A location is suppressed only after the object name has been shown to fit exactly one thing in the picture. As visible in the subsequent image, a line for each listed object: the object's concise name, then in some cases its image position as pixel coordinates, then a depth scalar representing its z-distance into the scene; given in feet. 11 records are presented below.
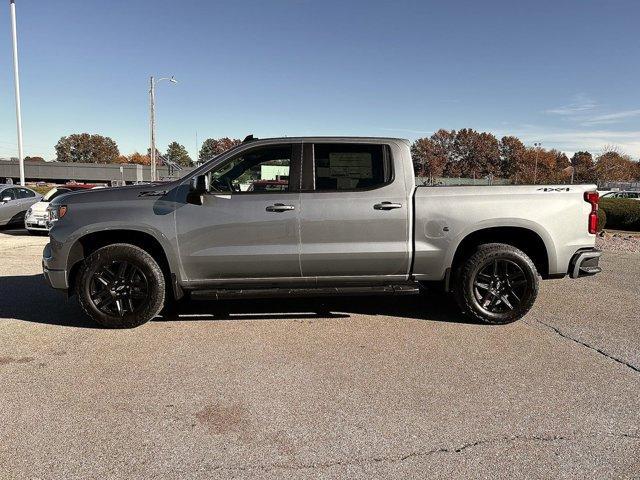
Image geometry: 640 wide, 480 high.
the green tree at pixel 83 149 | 380.17
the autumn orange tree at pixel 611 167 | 244.22
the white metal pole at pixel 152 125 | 111.14
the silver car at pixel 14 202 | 46.83
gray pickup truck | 16.07
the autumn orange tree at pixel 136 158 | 423.64
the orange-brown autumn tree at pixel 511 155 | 310.45
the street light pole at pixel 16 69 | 66.74
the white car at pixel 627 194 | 122.83
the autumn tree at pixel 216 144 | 398.42
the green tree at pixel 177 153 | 428.56
